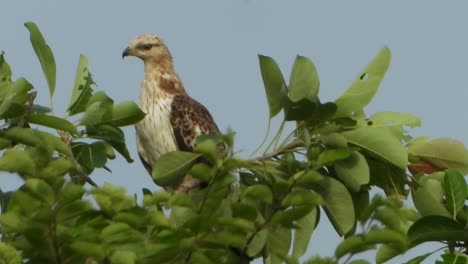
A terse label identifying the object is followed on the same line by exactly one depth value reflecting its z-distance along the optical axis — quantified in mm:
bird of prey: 22875
